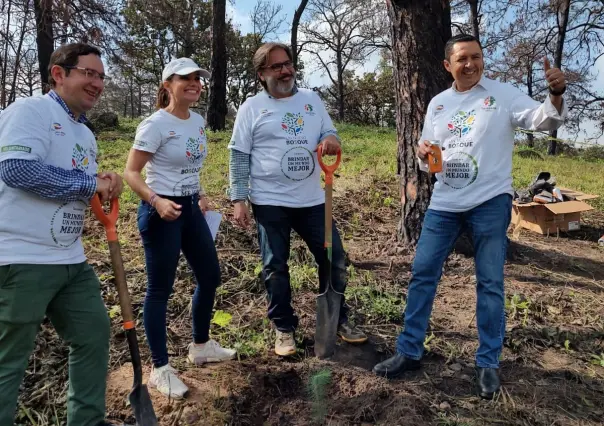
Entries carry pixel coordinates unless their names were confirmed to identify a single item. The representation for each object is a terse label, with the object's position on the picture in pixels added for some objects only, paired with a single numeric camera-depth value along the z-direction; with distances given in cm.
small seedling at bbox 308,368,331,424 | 247
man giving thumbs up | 257
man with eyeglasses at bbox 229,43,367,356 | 281
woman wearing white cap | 247
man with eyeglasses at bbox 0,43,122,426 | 192
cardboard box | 531
